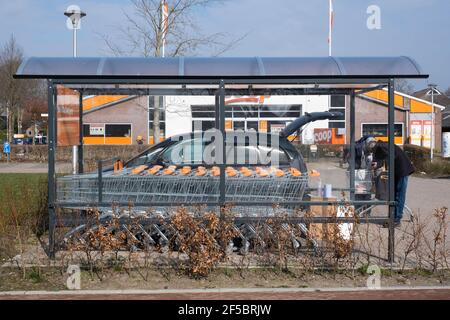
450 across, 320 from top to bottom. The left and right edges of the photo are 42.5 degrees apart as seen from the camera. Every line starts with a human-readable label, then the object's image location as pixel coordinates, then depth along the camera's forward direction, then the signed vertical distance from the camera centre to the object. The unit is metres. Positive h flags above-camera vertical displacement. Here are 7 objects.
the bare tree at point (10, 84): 41.41 +4.38
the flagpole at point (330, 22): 29.38 +6.28
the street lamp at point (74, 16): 16.94 +3.86
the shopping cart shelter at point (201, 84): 7.83 +0.74
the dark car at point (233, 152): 9.73 -0.13
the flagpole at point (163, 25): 19.75 +4.11
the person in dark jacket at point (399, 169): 11.08 -0.48
